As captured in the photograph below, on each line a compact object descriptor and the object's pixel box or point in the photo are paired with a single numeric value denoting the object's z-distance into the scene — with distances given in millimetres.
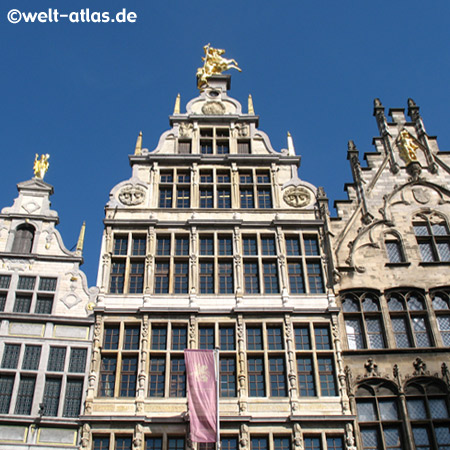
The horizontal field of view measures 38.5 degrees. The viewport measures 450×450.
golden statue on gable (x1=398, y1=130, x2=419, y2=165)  27047
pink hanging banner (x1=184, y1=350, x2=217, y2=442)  18531
